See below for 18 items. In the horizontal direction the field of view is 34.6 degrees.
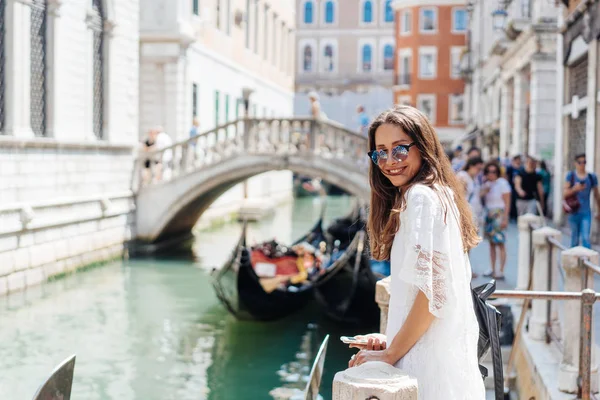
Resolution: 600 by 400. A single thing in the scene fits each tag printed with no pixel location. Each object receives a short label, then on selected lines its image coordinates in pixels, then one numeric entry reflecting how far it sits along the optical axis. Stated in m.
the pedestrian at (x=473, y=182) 8.93
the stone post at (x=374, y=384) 2.05
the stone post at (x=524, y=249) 7.25
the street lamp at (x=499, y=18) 17.31
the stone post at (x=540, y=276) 5.95
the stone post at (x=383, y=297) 4.46
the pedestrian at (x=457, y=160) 12.97
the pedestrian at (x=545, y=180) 14.02
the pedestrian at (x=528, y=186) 11.88
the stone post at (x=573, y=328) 4.62
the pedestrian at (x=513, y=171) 13.45
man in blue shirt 8.55
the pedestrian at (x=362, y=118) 19.73
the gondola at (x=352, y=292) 9.78
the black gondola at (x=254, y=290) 10.05
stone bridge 15.31
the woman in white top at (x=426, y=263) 2.18
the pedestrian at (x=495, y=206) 8.65
